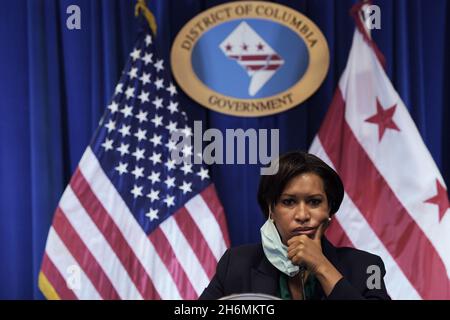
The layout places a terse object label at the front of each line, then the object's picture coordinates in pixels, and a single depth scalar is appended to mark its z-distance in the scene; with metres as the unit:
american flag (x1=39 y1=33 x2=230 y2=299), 4.63
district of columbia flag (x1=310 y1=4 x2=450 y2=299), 4.51
